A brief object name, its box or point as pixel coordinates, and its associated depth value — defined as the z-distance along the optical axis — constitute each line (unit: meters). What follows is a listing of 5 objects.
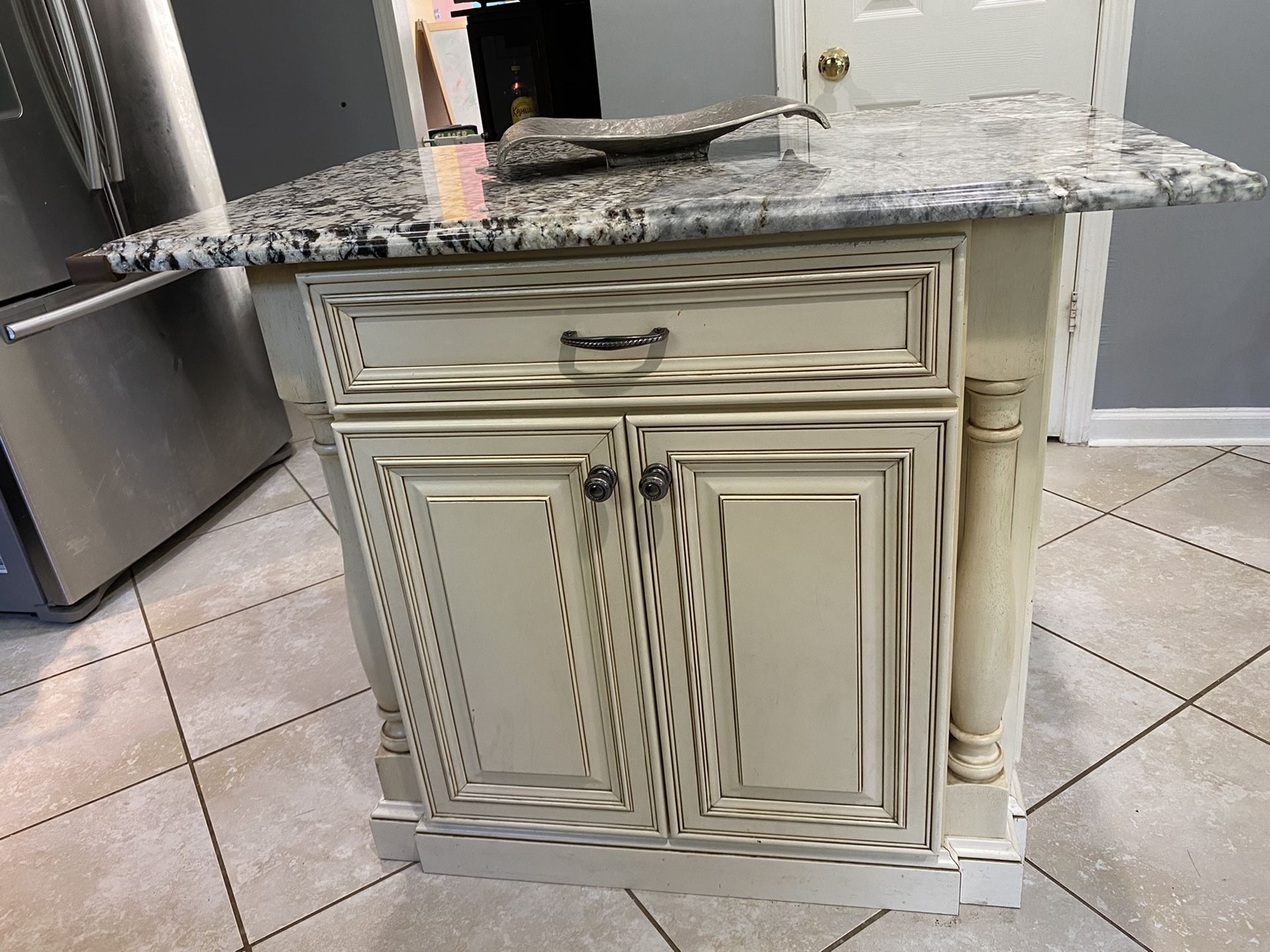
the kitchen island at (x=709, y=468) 0.91
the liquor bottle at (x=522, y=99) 2.58
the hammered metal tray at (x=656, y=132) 1.10
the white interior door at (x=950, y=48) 2.13
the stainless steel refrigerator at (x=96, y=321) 2.01
